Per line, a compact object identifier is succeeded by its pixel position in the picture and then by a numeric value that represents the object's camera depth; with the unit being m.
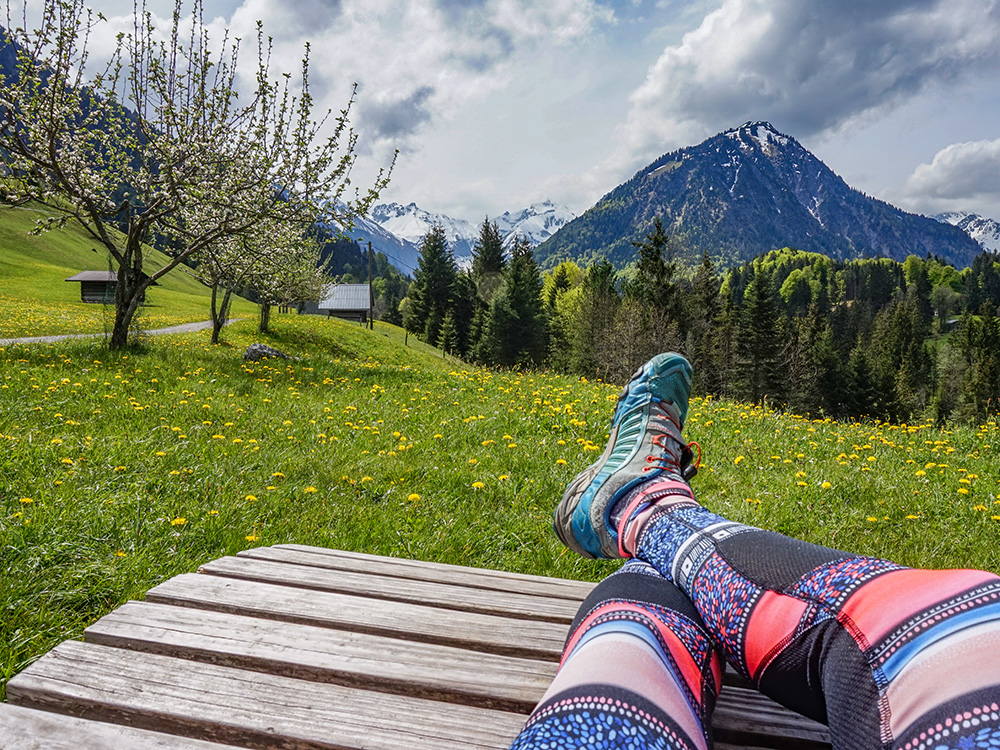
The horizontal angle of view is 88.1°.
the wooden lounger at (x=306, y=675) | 1.06
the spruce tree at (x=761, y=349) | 44.28
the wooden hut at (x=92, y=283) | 48.78
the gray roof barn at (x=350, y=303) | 74.94
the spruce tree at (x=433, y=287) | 48.31
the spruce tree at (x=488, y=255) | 50.47
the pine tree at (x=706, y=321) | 44.84
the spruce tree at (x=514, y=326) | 39.34
